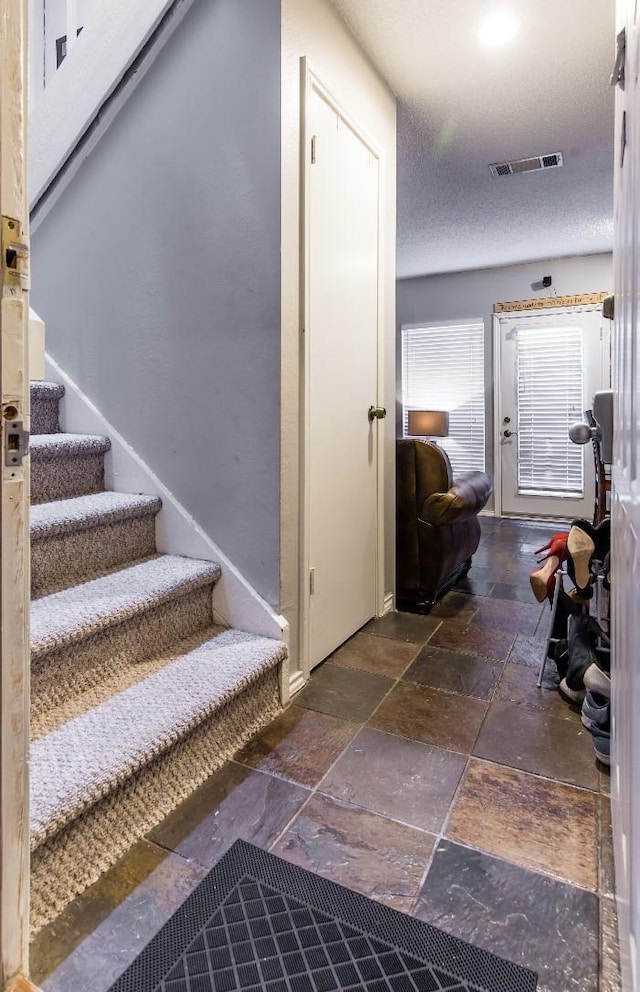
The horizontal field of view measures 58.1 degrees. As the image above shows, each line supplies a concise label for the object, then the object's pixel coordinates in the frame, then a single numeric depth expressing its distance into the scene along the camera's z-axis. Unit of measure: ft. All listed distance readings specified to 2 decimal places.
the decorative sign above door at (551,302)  18.92
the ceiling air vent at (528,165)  12.35
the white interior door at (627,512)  2.40
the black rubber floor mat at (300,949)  3.31
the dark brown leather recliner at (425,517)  10.00
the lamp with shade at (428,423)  19.25
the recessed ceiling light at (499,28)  7.91
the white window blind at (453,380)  20.83
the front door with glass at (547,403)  18.98
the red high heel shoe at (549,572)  7.28
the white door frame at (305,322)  6.61
